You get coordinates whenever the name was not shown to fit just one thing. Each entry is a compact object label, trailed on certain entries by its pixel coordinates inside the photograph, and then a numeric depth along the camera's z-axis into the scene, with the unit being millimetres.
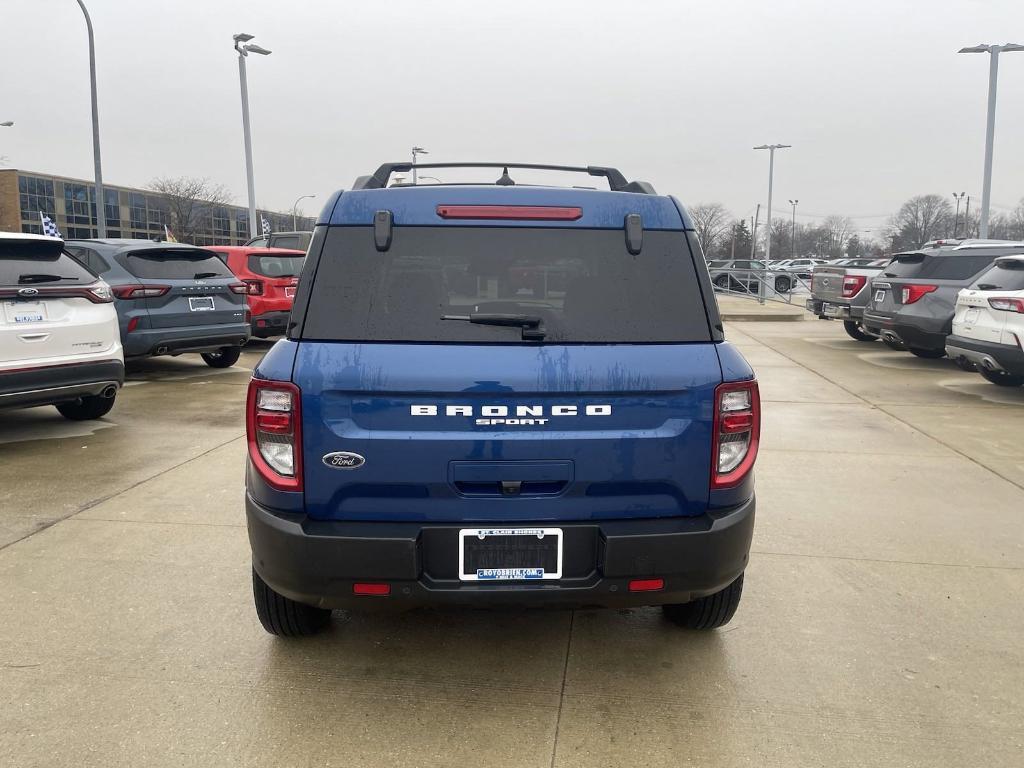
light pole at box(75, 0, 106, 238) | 19703
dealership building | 72188
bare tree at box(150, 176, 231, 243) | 62312
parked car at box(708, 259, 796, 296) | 27594
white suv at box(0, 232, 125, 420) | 6051
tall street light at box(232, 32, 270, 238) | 22750
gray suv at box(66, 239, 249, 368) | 8961
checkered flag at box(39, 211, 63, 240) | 22722
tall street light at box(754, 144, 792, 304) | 45044
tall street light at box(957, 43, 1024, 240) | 22828
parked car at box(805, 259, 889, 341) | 13859
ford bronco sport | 2562
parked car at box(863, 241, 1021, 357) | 11023
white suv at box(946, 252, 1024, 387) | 8328
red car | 12445
